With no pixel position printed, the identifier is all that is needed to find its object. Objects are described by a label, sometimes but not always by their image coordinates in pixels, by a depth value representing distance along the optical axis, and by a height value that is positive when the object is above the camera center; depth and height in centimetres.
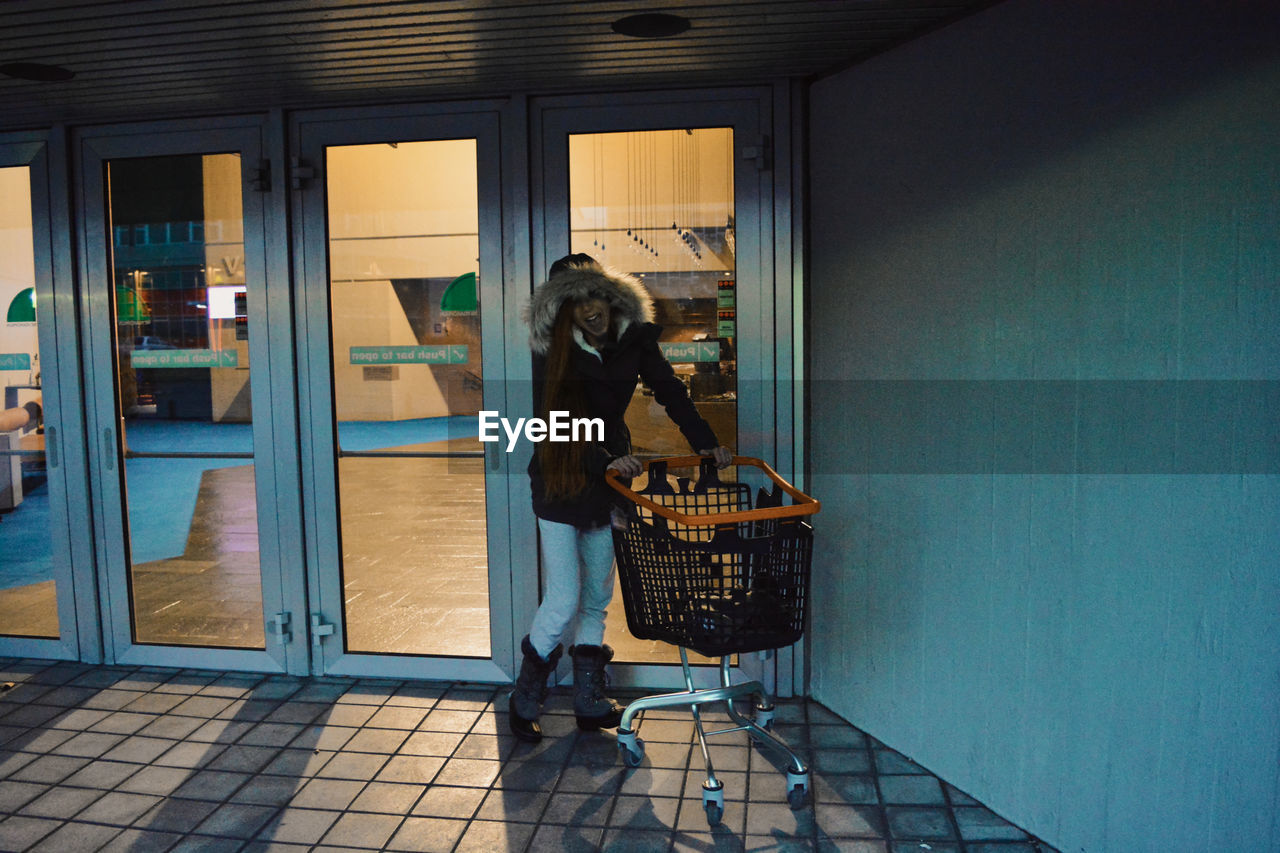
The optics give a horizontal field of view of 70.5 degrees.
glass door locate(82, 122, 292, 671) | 443 -10
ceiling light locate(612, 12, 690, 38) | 326 +122
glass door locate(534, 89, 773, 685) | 405 +61
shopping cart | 303 -78
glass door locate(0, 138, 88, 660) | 458 -22
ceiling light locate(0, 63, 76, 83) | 367 +121
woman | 343 -34
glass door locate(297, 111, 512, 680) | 425 +0
